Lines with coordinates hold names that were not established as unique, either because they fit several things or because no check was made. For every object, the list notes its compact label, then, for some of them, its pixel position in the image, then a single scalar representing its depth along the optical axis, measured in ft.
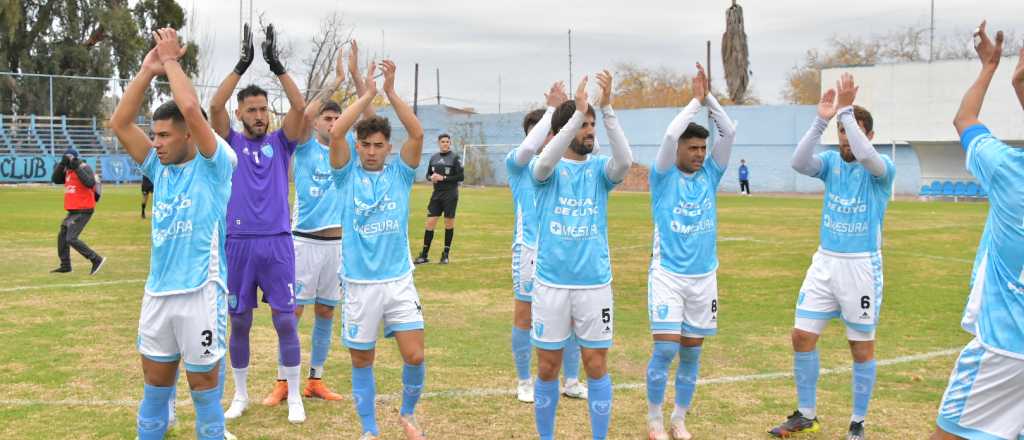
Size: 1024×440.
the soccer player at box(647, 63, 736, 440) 21.35
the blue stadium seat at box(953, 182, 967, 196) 140.36
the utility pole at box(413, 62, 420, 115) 225.97
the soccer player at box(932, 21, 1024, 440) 13.02
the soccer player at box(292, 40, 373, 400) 24.89
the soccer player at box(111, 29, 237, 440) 16.26
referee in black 54.95
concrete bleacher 159.94
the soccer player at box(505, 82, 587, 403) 25.36
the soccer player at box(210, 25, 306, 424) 22.27
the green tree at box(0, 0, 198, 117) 169.58
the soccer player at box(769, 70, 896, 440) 21.40
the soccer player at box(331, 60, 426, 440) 20.25
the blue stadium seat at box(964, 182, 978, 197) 139.74
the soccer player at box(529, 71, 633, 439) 19.35
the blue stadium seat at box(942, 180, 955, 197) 141.90
